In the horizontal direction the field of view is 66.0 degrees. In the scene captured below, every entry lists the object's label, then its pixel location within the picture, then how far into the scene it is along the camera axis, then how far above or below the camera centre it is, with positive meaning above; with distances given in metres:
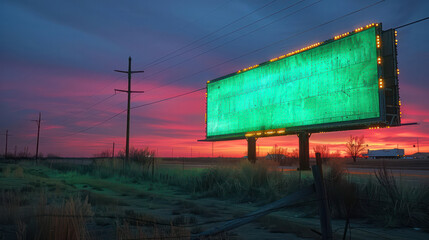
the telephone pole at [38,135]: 65.56 +2.97
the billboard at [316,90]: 17.39 +4.03
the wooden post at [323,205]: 4.50 -0.69
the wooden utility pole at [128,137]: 30.70 +1.36
